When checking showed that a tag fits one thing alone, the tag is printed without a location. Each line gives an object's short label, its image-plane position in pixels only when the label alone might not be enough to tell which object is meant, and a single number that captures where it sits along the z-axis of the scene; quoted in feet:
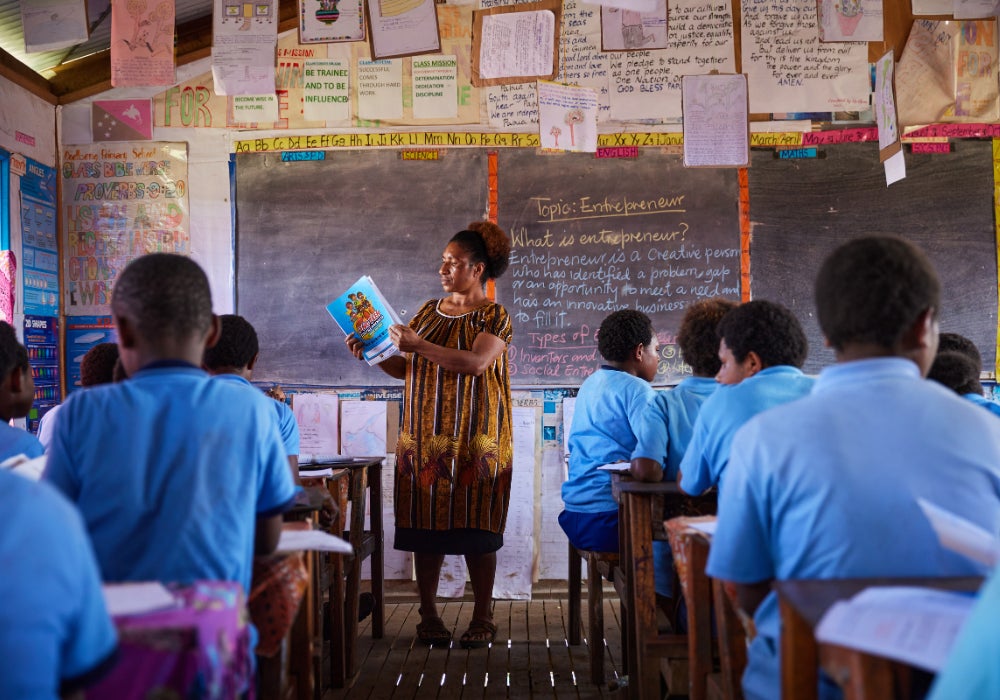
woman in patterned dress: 11.71
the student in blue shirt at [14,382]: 7.53
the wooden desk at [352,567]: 10.23
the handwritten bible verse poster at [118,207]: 15.43
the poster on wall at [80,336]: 15.35
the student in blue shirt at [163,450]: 4.69
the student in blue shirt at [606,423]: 10.64
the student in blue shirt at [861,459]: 4.21
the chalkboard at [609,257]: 15.25
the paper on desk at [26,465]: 5.46
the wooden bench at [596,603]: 10.37
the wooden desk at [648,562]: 8.04
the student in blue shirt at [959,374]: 8.18
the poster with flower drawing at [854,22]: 12.35
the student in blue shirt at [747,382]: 7.18
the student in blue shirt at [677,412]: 9.06
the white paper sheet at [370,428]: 15.34
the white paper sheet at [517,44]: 12.09
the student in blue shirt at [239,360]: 9.12
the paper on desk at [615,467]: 9.53
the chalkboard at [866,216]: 15.10
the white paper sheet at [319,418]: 15.29
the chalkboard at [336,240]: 15.35
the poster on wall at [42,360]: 14.47
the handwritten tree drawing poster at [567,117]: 12.92
